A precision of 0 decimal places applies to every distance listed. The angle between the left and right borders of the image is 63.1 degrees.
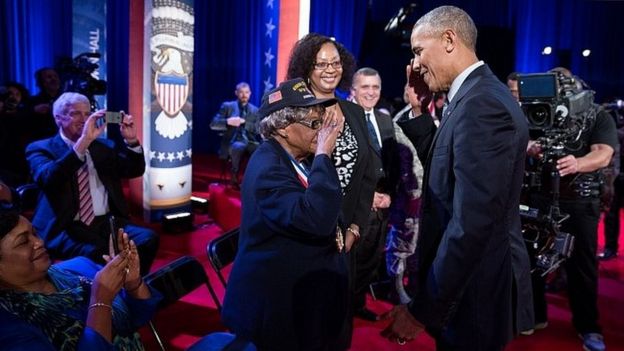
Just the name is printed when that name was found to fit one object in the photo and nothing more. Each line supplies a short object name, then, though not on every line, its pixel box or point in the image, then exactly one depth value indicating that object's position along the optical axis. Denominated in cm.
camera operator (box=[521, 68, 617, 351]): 296
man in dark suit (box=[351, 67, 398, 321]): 314
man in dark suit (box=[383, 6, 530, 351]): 135
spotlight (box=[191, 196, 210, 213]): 662
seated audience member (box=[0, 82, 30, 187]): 508
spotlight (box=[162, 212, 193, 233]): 548
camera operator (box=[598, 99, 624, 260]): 520
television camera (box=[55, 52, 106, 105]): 509
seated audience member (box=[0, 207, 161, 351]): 141
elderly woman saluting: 164
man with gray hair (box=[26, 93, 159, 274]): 294
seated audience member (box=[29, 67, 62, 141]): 533
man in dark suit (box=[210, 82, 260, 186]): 766
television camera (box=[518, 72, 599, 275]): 271
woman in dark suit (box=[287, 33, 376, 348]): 250
